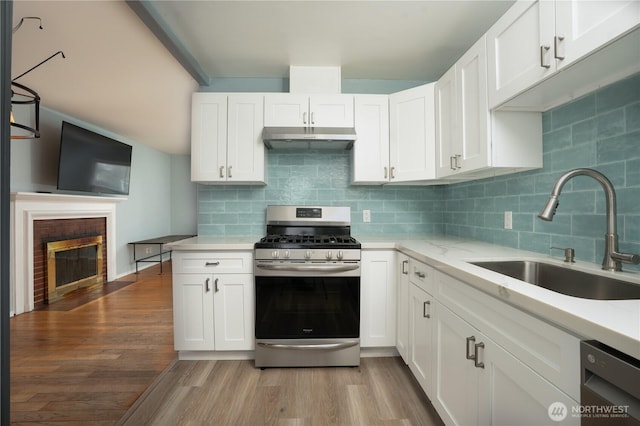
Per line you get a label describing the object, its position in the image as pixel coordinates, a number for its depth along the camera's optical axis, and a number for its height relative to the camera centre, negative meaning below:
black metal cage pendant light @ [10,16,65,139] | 1.75 +0.63
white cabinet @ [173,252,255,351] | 2.22 -0.64
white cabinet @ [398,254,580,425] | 0.79 -0.51
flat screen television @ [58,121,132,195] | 3.82 +0.73
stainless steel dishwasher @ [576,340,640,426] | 0.59 -0.38
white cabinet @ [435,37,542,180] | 1.61 +0.47
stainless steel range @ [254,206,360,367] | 2.16 -0.66
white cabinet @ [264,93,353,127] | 2.52 +0.87
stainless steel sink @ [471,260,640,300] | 1.11 -0.29
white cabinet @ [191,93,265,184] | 2.52 +0.63
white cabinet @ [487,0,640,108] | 0.93 +0.66
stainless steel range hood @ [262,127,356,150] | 2.31 +0.60
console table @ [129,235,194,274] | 5.30 -0.70
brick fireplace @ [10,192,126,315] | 3.34 -0.18
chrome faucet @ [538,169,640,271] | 1.18 +0.00
